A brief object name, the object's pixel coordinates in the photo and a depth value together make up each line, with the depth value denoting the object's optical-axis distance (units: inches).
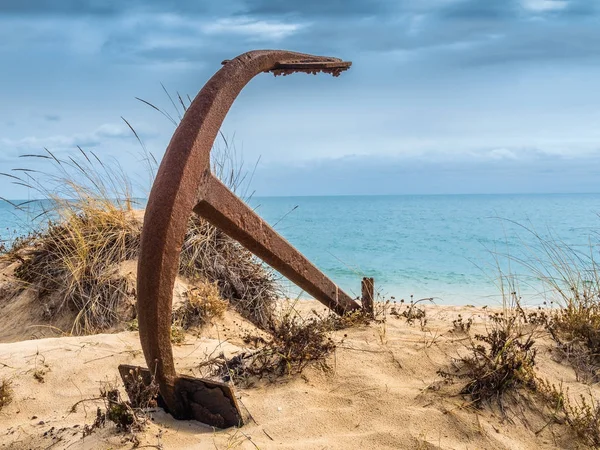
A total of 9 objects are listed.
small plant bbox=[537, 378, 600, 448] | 104.1
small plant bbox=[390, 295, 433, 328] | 157.4
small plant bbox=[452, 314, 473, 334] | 143.9
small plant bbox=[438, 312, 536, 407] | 113.7
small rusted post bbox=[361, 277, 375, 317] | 158.7
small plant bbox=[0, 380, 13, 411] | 122.4
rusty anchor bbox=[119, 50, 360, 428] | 86.1
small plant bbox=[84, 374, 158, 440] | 95.6
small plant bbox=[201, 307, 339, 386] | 119.6
